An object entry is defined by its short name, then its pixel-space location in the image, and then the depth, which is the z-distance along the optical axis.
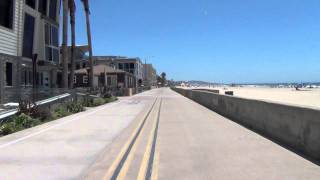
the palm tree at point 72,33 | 22.71
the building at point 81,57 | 46.75
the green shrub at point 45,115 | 10.27
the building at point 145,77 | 84.98
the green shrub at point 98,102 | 17.54
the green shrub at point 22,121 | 8.69
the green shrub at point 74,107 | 13.41
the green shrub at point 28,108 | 9.64
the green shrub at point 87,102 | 16.68
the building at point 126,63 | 65.11
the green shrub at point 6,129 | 7.74
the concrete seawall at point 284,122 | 5.33
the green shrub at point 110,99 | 20.75
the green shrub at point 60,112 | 11.52
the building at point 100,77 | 37.82
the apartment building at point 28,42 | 14.84
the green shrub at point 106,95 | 22.74
